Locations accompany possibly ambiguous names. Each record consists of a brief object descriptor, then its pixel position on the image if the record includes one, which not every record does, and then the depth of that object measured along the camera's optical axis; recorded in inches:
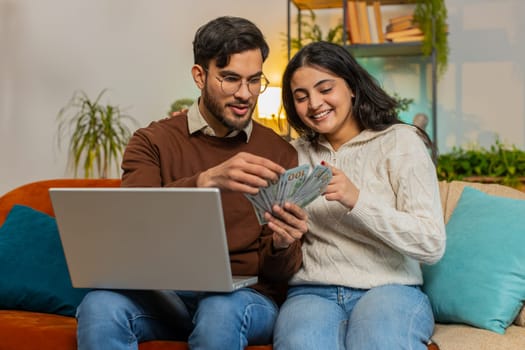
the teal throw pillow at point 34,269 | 89.0
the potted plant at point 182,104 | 156.5
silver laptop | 59.7
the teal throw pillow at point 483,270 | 75.6
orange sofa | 72.2
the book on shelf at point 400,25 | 157.0
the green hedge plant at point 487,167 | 143.6
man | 66.6
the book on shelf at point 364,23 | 158.6
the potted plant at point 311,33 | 165.9
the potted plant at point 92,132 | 160.9
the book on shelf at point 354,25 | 159.2
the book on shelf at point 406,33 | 156.8
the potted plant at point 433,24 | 154.9
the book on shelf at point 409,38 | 156.7
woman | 68.4
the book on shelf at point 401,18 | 156.9
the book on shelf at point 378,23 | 158.7
